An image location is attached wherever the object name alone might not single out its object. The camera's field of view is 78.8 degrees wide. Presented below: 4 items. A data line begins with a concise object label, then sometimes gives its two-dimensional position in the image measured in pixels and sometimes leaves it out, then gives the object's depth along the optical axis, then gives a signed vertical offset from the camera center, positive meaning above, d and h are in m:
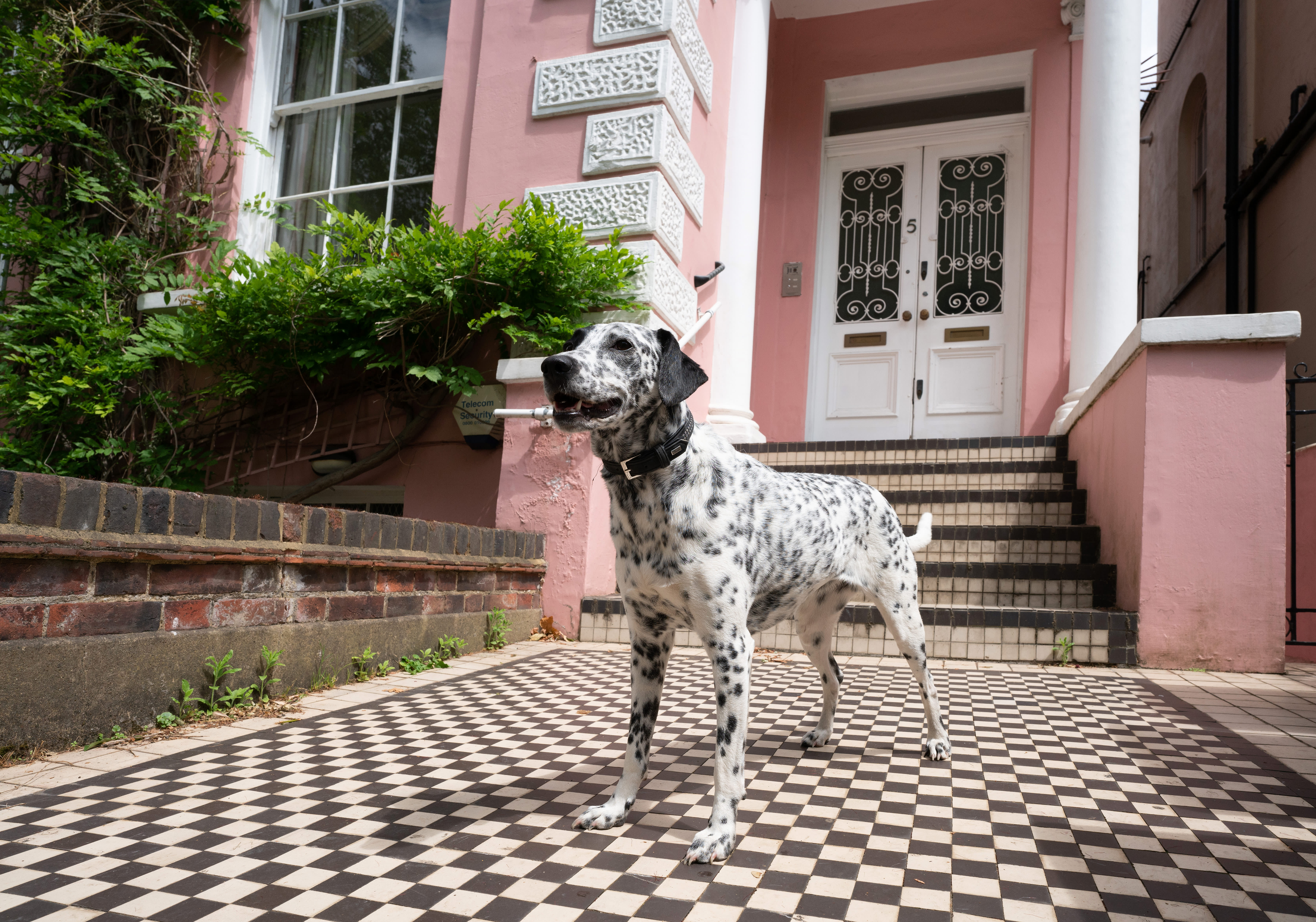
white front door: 7.21 +2.46
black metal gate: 4.08 +0.48
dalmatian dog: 1.68 +0.03
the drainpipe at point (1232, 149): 8.98 +4.85
